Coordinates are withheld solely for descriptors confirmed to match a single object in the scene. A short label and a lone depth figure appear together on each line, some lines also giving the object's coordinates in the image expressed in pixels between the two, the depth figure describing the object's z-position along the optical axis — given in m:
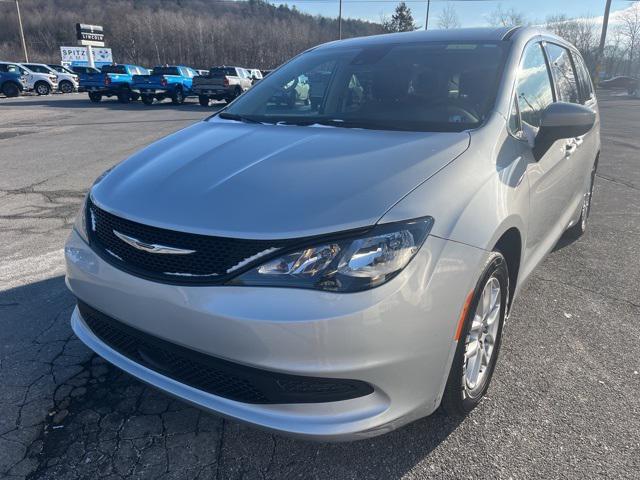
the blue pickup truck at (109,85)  24.16
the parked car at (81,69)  31.20
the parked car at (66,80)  31.59
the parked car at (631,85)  43.00
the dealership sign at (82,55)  44.38
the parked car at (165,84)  23.62
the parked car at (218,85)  22.64
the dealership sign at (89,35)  36.27
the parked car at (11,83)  26.61
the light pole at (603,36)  26.55
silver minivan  1.72
